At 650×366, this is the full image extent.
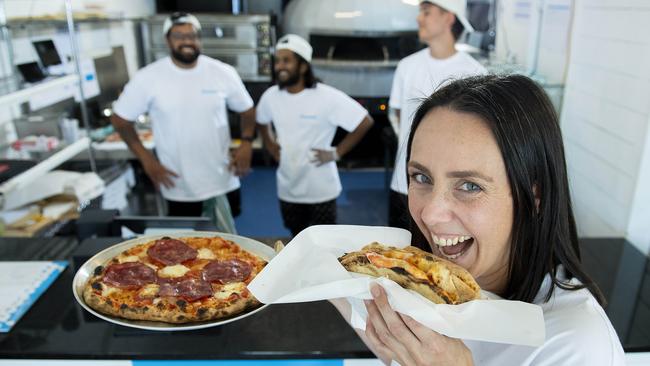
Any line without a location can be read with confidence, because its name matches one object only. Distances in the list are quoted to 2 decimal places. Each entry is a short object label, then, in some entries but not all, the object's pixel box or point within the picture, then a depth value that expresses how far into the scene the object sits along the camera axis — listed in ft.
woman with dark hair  2.95
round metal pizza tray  3.91
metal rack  8.25
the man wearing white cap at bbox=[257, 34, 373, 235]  9.68
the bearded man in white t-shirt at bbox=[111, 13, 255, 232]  9.44
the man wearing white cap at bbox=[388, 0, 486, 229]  9.05
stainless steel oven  16.92
